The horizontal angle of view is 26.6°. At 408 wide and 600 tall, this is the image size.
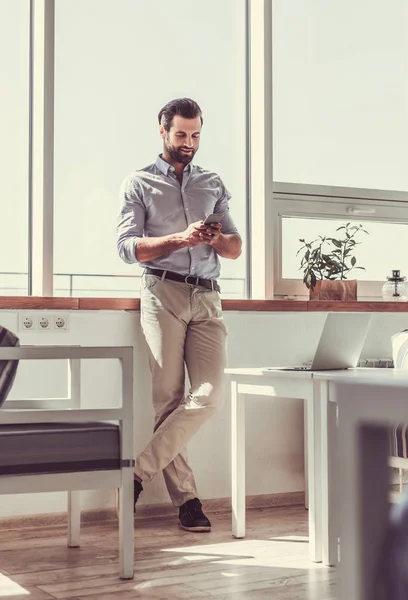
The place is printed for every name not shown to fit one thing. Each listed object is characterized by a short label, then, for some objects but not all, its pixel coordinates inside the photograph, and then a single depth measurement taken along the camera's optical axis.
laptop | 2.80
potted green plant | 4.13
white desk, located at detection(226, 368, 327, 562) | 2.79
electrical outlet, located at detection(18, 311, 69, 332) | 3.45
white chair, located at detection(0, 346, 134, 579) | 2.43
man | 3.38
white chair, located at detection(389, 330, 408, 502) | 3.10
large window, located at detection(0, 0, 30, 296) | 3.65
